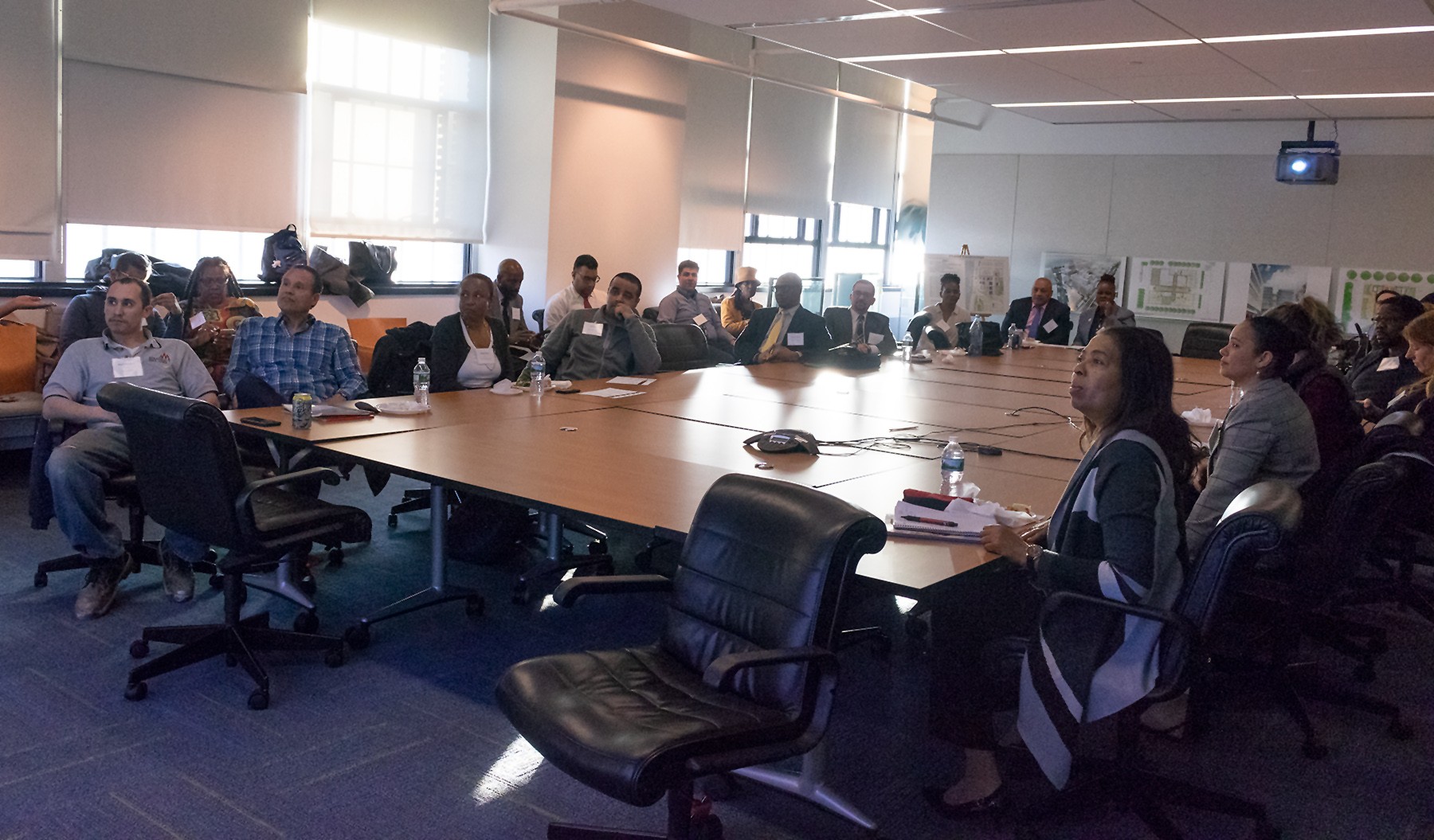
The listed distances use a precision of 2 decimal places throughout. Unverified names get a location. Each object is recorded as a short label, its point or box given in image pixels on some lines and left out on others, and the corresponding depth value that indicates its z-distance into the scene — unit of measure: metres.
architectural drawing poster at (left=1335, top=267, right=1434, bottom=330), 11.56
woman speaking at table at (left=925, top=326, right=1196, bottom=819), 2.34
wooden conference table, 3.01
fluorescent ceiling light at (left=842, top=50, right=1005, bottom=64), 8.30
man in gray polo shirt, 3.81
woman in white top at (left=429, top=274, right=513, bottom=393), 5.31
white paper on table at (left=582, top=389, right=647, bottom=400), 5.04
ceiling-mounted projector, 11.45
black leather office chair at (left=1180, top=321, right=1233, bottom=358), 9.18
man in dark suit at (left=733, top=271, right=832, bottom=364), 7.18
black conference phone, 3.79
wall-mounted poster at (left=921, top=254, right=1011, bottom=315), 13.22
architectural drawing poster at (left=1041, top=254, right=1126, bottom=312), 13.14
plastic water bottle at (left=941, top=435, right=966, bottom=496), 3.28
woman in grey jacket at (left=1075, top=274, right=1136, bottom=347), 9.20
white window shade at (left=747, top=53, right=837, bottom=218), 11.05
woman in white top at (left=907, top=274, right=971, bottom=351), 9.42
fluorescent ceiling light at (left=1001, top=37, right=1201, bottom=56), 7.49
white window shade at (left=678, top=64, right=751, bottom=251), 10.26
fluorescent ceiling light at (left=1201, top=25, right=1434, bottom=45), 6.81
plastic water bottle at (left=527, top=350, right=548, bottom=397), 4.94
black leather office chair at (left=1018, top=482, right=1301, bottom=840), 2.28
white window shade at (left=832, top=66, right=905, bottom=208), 12.26
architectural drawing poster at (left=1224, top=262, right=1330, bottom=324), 12.08
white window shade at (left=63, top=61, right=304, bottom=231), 6.38
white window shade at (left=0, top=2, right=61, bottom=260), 5.99
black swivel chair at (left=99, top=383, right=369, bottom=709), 3.00
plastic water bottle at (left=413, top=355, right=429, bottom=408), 4.38
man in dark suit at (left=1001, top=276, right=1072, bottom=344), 9.91
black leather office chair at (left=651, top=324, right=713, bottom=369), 6.45
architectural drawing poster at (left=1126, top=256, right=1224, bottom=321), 12.61
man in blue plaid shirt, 4.63
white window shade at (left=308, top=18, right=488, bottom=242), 7.61
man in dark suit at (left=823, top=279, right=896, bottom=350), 8.59
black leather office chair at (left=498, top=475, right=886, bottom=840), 1.97
